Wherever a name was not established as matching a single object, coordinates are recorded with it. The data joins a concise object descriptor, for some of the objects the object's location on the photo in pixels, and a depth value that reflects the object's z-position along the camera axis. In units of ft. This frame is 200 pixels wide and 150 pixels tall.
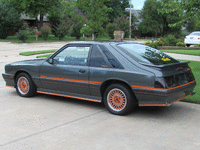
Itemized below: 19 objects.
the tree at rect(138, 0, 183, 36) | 158.40
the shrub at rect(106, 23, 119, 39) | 125.08
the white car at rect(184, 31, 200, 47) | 79.10
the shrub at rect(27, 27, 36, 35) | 103.27
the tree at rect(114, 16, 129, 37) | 129.49
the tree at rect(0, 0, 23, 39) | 100.68
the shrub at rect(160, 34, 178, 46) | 73.39
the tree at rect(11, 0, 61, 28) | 112.06
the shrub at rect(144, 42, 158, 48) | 65.99
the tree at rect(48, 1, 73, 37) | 119.03
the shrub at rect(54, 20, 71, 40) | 109.40
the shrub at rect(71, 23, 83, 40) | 110.63
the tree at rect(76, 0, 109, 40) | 54.29
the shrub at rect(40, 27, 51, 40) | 107.45
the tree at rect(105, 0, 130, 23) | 204.25
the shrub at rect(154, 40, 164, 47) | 68.88
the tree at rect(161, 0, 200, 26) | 31.55
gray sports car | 16.30
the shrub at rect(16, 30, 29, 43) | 91.09
